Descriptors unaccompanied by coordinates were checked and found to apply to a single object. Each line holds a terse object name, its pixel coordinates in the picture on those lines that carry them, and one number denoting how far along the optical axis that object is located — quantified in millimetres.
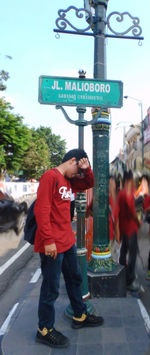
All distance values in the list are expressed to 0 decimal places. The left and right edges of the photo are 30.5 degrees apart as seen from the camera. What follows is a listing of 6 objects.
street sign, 2771
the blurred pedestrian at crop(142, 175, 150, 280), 2520
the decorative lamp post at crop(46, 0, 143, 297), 3230
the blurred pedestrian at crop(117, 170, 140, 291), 2719
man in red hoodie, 2146
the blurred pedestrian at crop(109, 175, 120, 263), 3287
